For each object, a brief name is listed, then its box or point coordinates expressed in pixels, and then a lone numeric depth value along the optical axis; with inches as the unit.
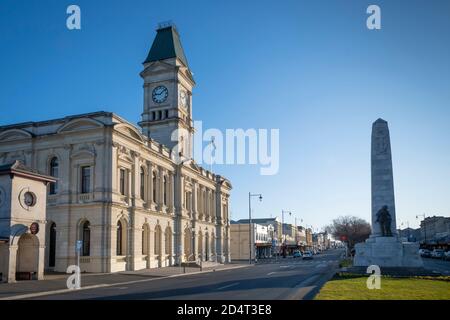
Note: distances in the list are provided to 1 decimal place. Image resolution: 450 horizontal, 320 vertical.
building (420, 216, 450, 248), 4186.0
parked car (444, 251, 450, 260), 2482.8
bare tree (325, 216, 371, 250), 4450.5
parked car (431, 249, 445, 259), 2694.4
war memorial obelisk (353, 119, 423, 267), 1269.7
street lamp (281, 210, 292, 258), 5229.3
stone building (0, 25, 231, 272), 1617.9
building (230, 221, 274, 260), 3774.6
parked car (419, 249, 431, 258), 3220.0
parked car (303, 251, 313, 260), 3024.6
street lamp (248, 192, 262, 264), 2867.1
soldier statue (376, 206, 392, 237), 1296.8
